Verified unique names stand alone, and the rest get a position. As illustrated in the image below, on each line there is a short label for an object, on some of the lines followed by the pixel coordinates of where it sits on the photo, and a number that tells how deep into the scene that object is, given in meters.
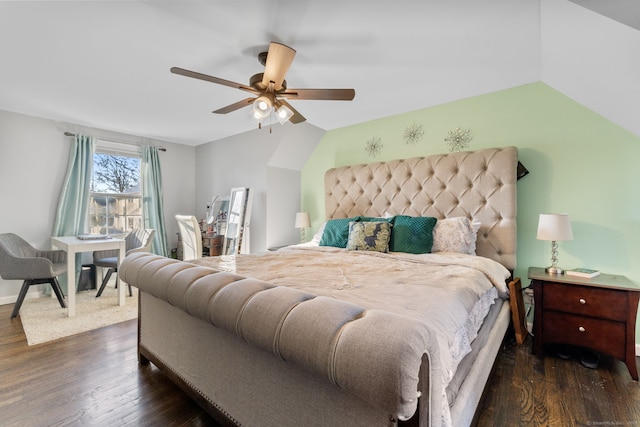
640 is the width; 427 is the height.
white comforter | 1.14
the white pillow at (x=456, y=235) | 2.50
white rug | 2.58
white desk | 2.93
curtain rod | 3.85
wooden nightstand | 1.87
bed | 0.79
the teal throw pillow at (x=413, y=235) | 2.54
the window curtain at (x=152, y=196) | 4.70
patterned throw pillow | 2.64
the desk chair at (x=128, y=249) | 3.57
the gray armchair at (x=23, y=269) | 2.85
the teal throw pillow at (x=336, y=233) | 2.99
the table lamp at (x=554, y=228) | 2.14
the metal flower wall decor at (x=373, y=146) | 3.56
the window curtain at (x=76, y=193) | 3.82
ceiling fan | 1.81
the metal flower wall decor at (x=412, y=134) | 3.23
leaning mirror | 4.27
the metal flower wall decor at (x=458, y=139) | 2.95
